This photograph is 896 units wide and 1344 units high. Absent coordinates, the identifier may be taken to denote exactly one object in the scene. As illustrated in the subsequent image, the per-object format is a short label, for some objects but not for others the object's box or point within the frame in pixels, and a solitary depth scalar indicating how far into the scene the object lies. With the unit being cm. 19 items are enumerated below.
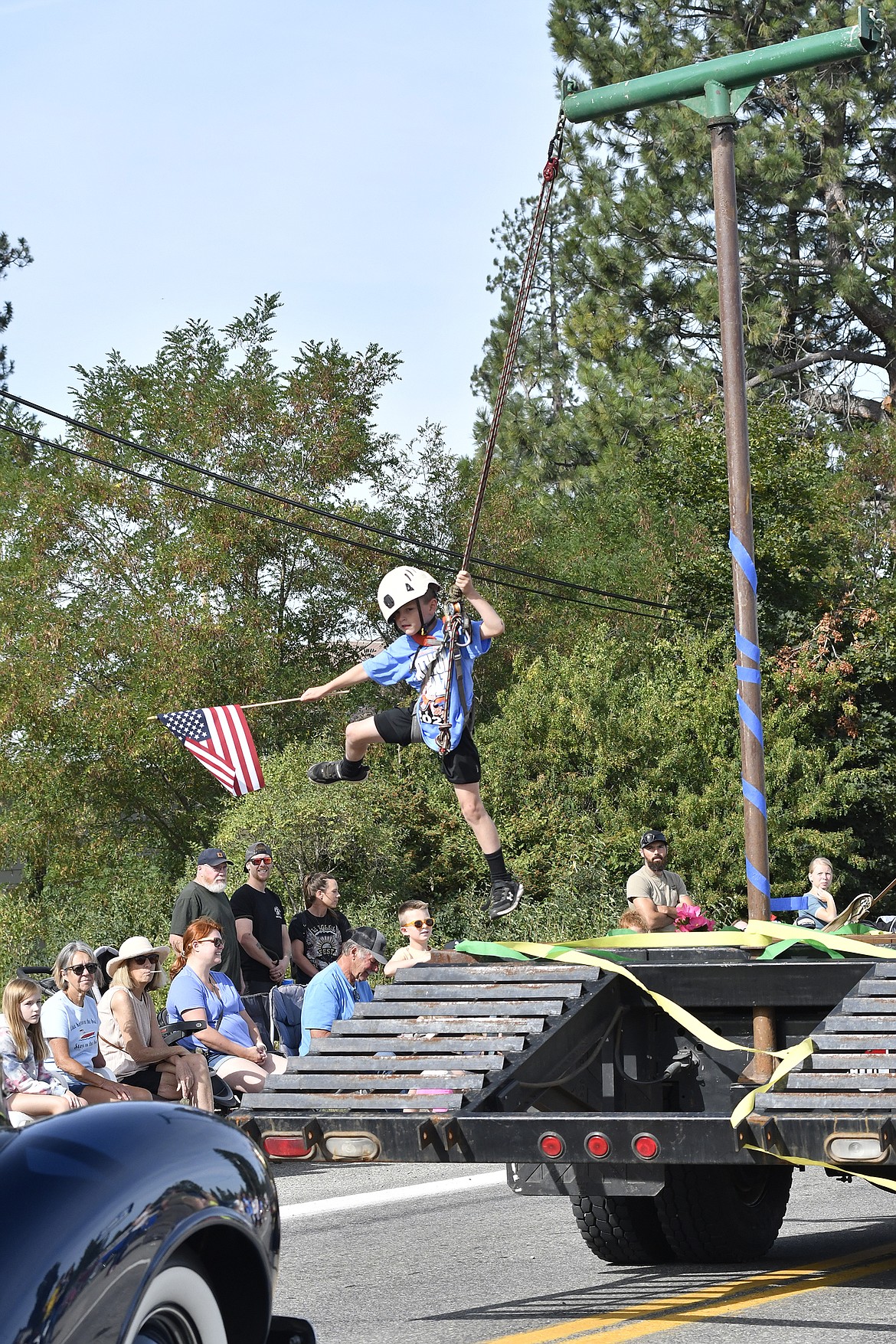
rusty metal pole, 1991
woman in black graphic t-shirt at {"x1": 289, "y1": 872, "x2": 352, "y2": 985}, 2642
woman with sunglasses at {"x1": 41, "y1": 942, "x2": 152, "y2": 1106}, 1861
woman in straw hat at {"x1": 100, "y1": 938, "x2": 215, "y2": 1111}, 1973
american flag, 3181
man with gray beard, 2411
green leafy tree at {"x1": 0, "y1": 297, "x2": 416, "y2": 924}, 4806
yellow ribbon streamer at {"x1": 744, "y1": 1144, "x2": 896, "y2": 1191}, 1036
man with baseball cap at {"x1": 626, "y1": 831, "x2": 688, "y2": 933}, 2153
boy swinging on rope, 1816
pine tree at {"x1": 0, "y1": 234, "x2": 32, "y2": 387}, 7581
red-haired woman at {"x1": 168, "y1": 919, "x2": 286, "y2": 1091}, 2066
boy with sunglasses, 1848
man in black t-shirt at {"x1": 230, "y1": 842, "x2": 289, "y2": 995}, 2606
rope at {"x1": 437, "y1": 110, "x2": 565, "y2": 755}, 1806
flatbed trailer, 1067
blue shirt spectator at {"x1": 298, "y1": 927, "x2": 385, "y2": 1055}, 1867
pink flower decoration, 2136
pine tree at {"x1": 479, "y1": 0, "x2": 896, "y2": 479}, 6650
